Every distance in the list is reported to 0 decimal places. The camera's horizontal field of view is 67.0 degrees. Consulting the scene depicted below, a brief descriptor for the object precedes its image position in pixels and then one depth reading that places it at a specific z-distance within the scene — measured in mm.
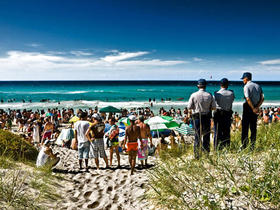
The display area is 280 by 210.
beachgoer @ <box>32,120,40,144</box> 10791
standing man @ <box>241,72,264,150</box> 4332
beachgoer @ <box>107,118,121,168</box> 6434
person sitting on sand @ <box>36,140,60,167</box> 5566
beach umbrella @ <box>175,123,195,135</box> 8722
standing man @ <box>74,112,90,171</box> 6008
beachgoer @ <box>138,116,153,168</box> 6107
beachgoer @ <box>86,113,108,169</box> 5871
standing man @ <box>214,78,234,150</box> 4555
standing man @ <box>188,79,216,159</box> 4449
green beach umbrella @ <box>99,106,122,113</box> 14828
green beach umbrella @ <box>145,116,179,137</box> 8242
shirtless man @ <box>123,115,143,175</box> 5582
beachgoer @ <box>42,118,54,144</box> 9367
